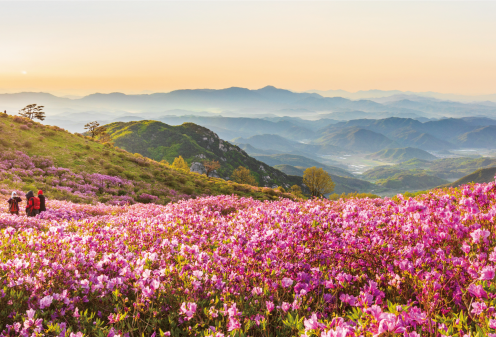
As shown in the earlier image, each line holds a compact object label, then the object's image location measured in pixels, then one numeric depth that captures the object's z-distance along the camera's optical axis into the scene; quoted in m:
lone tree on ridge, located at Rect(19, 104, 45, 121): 91.50
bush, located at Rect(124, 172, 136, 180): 33.91
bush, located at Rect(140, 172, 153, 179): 36.15
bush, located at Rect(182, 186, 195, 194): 35.54
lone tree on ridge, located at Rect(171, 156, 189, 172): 104.06
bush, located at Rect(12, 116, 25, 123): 39.12
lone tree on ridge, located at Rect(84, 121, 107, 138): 85.21
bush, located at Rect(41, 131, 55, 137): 38.25
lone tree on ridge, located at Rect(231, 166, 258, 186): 131.88
